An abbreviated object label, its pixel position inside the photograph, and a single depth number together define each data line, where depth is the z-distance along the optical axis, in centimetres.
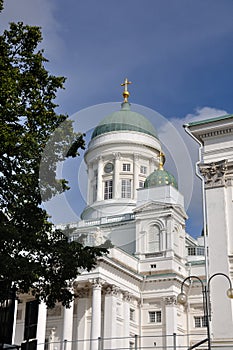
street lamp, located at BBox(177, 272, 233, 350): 2085
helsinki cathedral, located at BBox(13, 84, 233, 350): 4969
